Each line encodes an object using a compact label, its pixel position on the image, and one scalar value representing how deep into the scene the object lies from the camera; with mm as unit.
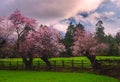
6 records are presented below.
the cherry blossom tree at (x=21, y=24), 33477
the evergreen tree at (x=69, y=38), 61951
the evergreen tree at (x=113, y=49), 61267
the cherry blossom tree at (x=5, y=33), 33199
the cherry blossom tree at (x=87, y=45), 31046
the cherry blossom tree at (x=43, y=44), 31548
